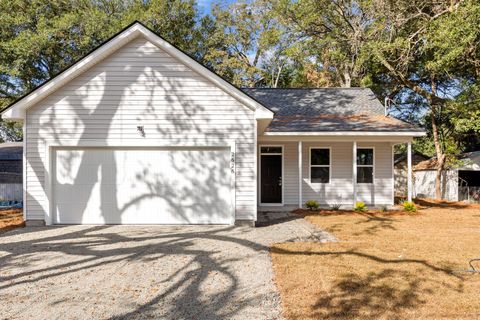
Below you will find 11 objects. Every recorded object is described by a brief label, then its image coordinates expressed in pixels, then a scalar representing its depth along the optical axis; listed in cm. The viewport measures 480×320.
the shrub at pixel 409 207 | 1188
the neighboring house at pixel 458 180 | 1738
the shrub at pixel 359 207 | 1184
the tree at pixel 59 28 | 1828
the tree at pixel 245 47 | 2378
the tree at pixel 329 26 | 1786
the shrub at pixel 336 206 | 1244
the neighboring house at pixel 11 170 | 1489
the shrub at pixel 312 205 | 1227
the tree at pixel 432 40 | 1222
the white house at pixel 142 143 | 908
